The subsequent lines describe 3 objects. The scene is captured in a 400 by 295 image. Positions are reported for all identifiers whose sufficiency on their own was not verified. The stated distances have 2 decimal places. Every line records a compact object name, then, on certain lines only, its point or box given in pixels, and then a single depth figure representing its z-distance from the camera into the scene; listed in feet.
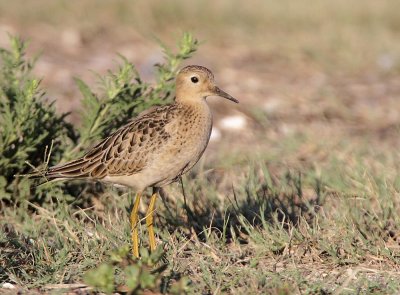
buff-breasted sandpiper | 36.52
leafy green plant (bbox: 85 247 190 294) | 28.19
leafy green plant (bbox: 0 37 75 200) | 41.11
